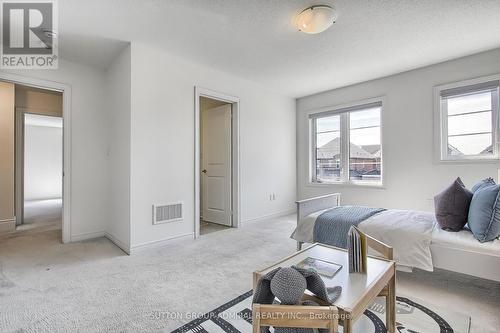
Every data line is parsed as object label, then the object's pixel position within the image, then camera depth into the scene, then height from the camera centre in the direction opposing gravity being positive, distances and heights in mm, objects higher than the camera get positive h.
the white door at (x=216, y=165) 4410 +44
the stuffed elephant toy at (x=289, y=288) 963 -493
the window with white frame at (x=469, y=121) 3320 +643
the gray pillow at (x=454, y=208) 2137 -361
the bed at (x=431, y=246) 1816 -630
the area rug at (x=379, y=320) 1561 -1019
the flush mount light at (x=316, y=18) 2324 +1438
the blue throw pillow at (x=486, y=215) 1858 -375
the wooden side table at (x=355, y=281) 1080 -602
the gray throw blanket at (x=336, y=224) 2428 -587
